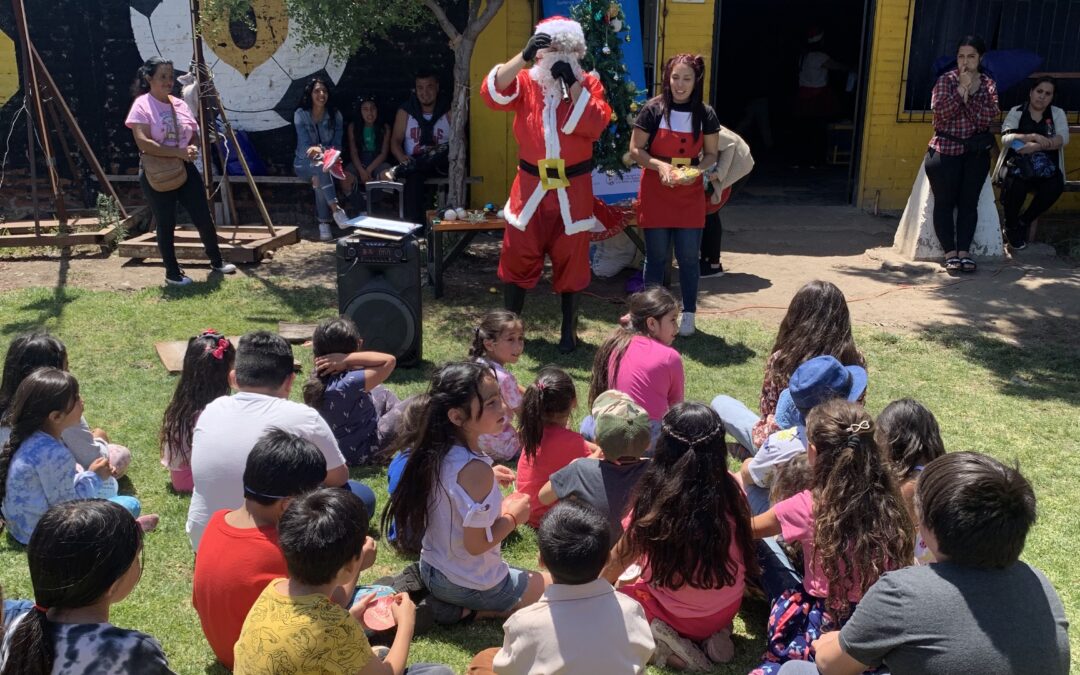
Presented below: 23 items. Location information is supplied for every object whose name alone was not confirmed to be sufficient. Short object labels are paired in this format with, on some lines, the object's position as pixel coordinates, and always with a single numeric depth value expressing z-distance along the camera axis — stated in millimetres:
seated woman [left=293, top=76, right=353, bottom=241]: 9555
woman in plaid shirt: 8148
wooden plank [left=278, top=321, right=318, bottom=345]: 6520
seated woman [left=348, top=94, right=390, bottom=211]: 9727
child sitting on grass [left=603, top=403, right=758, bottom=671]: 3127
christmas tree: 7469
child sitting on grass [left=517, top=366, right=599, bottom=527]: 3914
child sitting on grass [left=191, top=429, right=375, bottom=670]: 2818
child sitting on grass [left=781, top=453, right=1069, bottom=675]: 2256
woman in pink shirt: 7414
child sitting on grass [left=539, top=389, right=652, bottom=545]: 3404
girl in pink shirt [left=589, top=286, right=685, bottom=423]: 4426
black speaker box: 5863
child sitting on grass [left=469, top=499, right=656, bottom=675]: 2557
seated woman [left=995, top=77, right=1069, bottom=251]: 9047
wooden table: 7478
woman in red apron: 6512
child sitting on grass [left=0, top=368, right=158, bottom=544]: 3678
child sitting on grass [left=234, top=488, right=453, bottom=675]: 2422
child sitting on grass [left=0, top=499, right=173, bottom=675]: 2271
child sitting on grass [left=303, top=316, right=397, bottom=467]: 4566
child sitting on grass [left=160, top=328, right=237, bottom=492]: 4129
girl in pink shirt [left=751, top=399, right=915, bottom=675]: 2984
